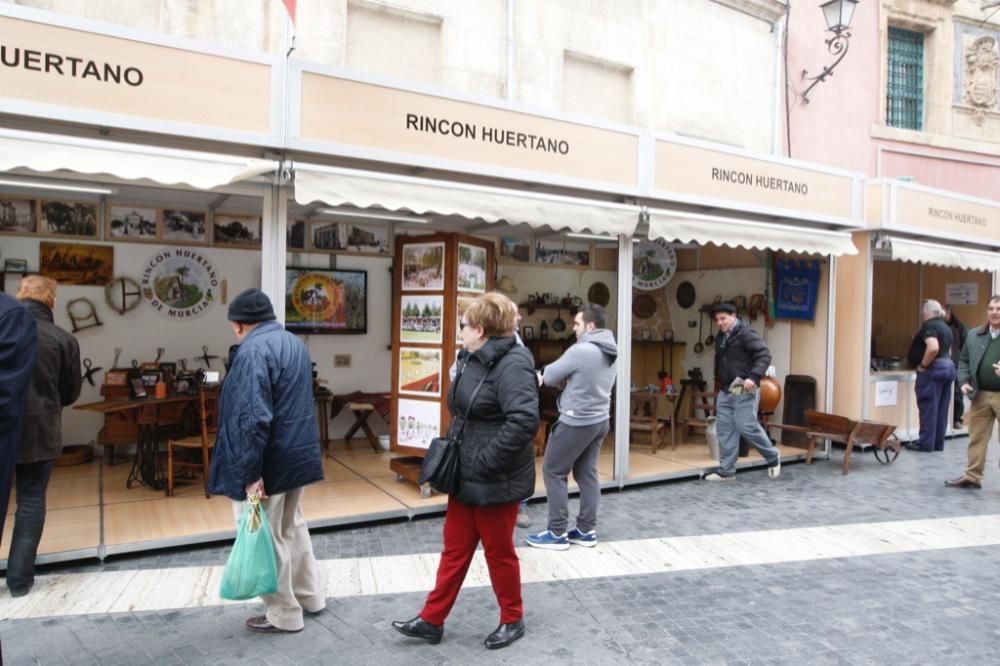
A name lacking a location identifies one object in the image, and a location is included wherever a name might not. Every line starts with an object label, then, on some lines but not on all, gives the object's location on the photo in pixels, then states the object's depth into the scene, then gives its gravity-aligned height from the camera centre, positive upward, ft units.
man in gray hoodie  17.17 -2.37
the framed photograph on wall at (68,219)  25.26 +3.32
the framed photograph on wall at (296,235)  28.91 +3.27
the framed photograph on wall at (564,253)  34.73 +3.34
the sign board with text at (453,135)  18.15 +5.13
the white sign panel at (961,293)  38.70 +1.93
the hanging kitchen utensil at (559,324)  34.99 -0.07
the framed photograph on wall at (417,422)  22.07 -3.09
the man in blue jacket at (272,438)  11.73 -1.97
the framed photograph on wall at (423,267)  21.94 +1.63
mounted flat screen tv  28.94 +0.73
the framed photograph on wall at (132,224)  26.22 +3.32
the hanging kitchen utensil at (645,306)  37.42 +0.92
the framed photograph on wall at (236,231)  27.96 +3.33
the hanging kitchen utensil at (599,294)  36.09 +1.44
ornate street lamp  34.89 +15.03
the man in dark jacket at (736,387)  24.73 -2.09
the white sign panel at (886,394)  31.58 -2.84
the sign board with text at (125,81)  15.06 +5.14
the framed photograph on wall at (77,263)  25.34 +1.82
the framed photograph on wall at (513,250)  33.65 +3.32
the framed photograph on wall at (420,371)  22.11 -1.56
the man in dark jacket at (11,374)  8.96 -0.75
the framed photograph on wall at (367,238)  30.19 +3.36
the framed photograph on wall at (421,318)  21.99 +0.07
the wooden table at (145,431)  21.71 -3.53
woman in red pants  11.50 -2.18
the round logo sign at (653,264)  35.68 +2.93
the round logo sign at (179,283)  26.96 +1.25
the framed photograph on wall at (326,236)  29.45 +3.33
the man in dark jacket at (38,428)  14.21 -2.22
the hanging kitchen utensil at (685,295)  36.40 +1.49
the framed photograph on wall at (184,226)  27.07 +3.35
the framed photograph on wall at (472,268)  21.89 +1.62
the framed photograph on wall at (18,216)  24.75 +3.32
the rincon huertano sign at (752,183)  24.43 +5.17
